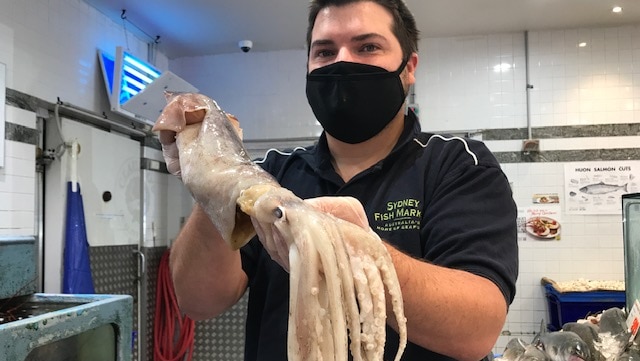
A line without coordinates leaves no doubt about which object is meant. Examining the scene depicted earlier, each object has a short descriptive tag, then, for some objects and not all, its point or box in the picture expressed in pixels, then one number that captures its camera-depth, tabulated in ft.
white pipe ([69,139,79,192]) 12.28
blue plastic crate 14.02
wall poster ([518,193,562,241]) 16.37
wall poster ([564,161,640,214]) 16.22
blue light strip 13.85
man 3.18
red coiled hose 16.03
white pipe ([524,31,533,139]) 16.73
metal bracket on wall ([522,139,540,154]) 16.30
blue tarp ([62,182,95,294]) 11.98
